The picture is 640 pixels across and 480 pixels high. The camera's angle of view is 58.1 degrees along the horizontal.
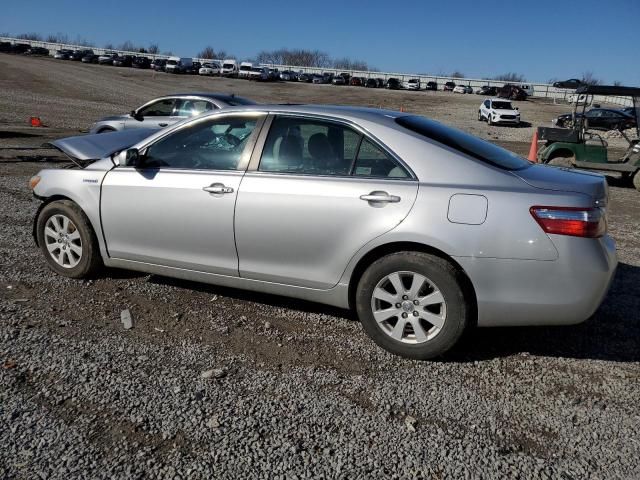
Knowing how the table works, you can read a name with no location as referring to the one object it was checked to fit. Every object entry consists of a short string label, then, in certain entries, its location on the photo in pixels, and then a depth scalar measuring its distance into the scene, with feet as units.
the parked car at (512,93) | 197.16
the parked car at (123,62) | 238.50
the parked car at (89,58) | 246.88
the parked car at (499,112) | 108.17
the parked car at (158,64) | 227.61
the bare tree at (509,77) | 423.68
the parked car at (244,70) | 222.28
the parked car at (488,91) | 225.35
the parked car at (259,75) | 217.97
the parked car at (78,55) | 249.02
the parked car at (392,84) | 234.79
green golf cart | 40.42
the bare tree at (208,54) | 476.13
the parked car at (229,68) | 223.51
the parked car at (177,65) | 220.02
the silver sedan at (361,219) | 11.68
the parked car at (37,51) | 260.83
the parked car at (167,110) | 36.96
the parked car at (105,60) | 241.35
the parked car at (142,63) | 237.66
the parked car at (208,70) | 222.28
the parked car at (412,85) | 245.04
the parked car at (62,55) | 249.96
